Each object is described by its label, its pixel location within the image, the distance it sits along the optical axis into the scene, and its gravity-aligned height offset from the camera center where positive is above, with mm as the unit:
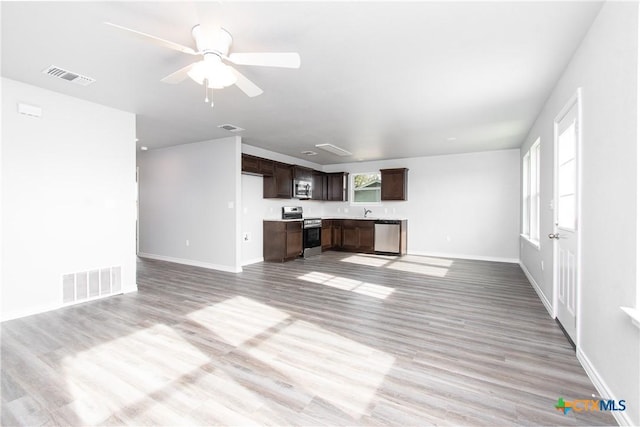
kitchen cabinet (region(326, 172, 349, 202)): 8383 +661
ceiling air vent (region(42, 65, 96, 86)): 2856 +1382
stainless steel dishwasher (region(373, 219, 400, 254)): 7234 -679
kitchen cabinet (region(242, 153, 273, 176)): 5819 +939
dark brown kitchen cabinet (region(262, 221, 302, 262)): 6367 -699
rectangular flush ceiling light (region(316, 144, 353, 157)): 6102 +1342
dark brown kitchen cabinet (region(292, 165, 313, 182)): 7059 +923
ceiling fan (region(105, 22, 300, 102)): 1969 +1102
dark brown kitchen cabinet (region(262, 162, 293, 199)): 6555 +611
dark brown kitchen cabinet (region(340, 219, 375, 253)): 7629 -710
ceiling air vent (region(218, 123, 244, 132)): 4777 +1381
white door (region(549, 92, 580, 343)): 2445 -68
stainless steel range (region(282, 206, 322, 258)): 7031 -531
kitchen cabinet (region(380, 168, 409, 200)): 7477 +683
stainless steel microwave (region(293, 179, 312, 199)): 7098 +520
